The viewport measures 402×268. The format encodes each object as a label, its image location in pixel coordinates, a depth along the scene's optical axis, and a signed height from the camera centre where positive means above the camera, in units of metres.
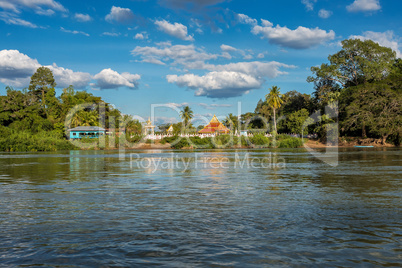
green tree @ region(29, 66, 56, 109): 99.00 +16.15
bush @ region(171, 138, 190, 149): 76.44 -0.88
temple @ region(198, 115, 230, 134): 101.31 +3.41
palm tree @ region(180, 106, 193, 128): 122.99 +8.24
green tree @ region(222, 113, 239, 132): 128.35 +6.46
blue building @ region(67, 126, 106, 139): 83.01 +2.00
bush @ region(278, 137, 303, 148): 76.00 -0.85
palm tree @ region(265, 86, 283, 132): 93.38 +10.39
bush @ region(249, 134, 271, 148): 76.75 -0.46
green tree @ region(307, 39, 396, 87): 78.69 +16.48
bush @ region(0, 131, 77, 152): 67.94 -0.31
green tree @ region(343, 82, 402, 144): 70.31 +5.42
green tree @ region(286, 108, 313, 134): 86.25 +4.02
